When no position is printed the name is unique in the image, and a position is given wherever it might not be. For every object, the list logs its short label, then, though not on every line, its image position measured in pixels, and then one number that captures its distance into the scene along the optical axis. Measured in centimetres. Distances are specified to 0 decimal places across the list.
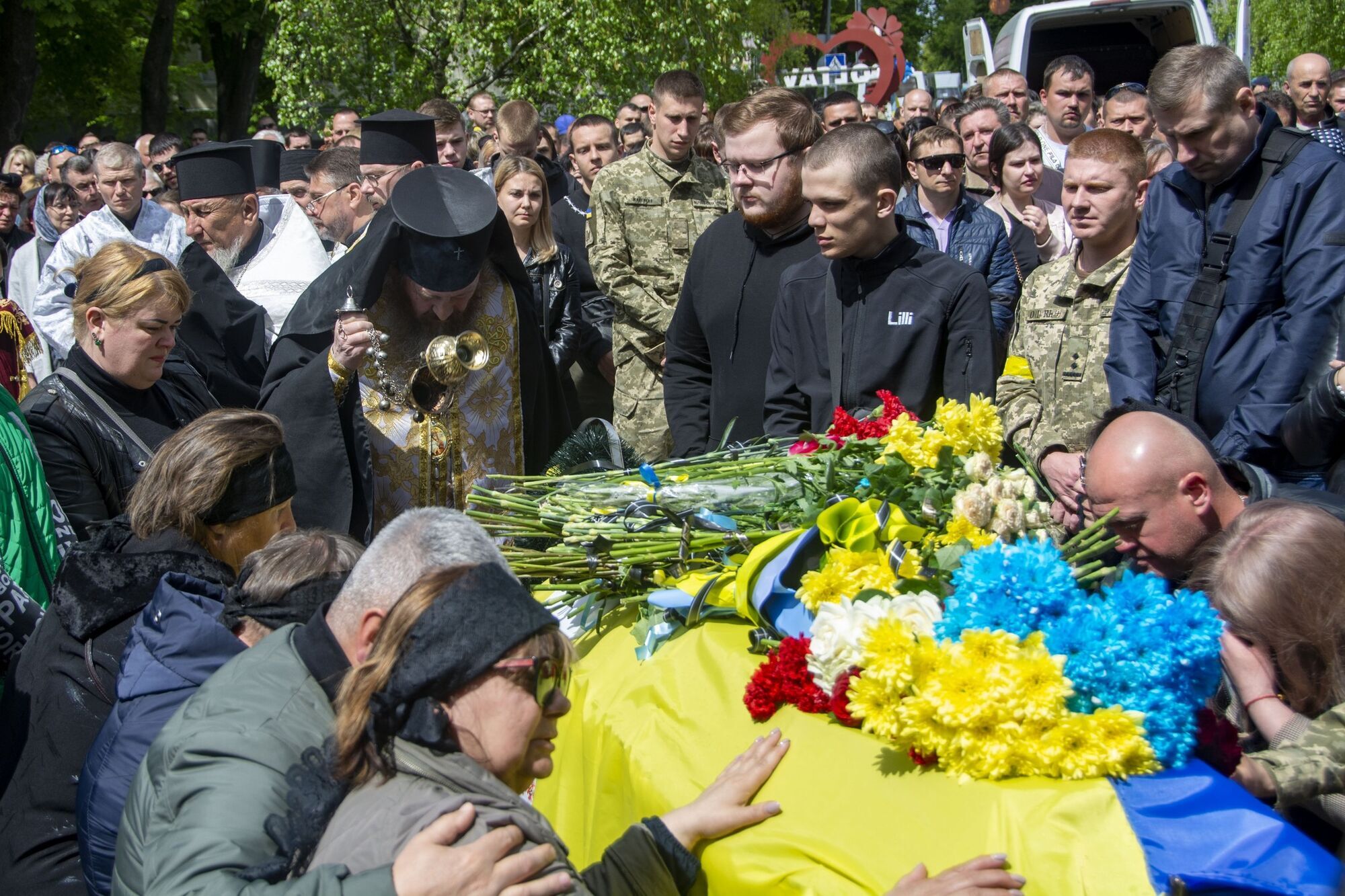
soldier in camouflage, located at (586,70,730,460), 620
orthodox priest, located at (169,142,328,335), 643
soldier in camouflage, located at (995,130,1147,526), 448
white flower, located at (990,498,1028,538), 272
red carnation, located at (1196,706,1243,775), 231
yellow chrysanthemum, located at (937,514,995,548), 268
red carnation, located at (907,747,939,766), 222
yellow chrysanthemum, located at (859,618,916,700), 216
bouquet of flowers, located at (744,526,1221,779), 209
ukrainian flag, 198
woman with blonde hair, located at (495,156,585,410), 621
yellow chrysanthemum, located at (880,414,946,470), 296
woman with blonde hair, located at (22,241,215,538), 406
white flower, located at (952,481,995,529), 268
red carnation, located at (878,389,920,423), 321
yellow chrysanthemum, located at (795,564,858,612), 258
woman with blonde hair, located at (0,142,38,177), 1362
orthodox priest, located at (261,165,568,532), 415
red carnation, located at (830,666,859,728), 239
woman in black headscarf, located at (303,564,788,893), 198
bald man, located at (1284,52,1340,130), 1024
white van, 1226
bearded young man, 452
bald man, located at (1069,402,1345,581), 283
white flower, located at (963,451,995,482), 287
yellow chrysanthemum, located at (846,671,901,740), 218
